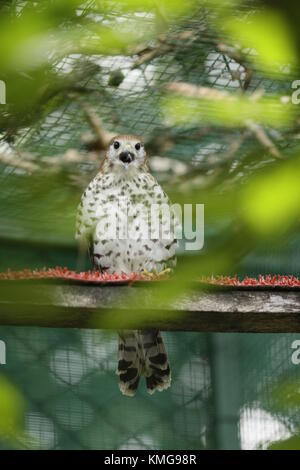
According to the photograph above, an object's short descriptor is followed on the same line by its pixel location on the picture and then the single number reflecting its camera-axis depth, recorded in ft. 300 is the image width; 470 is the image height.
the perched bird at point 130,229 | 7.84
